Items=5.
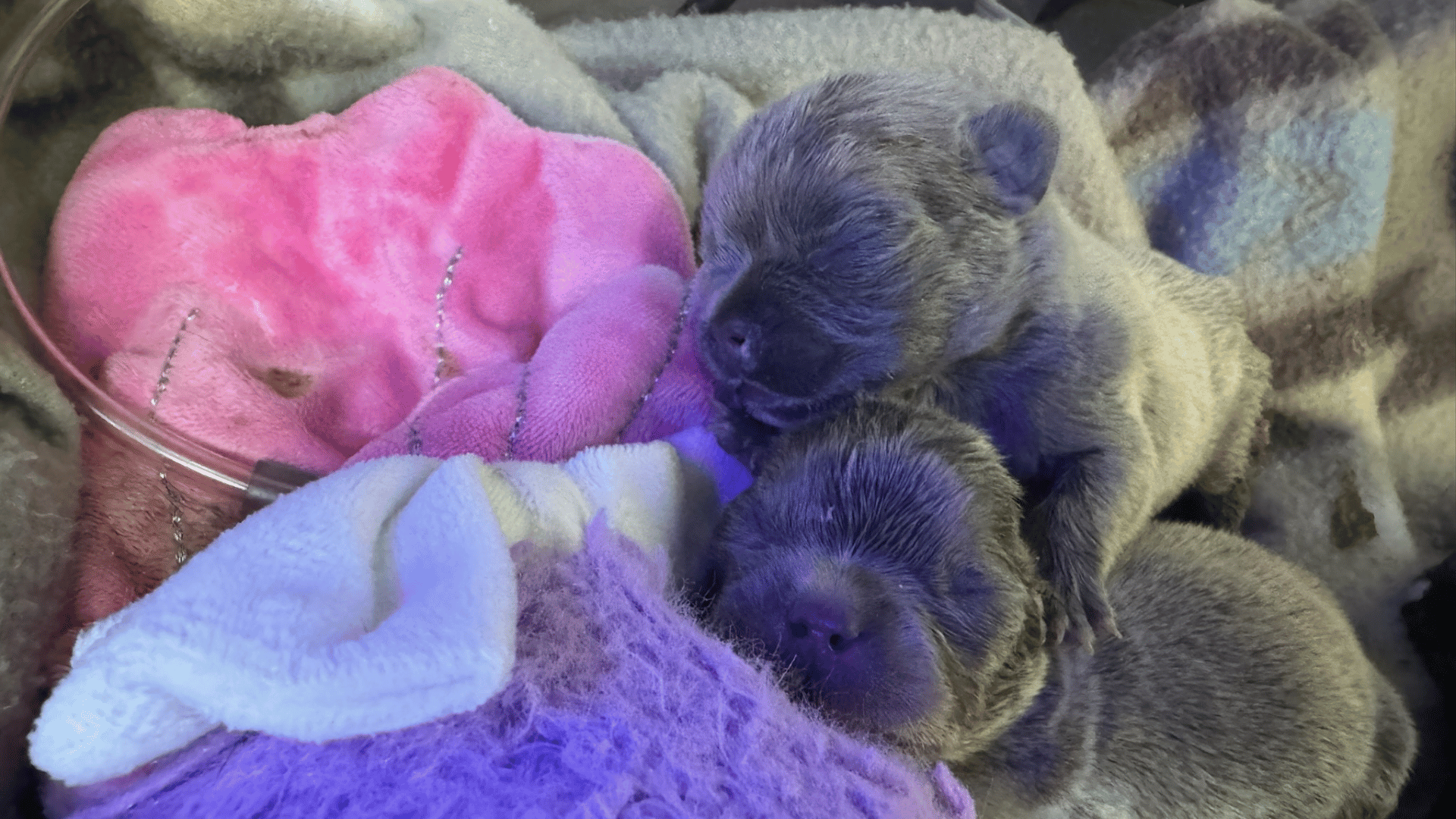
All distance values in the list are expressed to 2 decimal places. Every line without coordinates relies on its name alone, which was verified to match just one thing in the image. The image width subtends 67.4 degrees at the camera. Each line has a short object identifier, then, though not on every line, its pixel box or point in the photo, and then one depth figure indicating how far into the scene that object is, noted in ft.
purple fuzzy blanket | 0.37
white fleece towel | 0.37
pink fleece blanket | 0.62
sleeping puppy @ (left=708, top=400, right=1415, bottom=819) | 0.47
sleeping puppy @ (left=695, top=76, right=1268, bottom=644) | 0.55
